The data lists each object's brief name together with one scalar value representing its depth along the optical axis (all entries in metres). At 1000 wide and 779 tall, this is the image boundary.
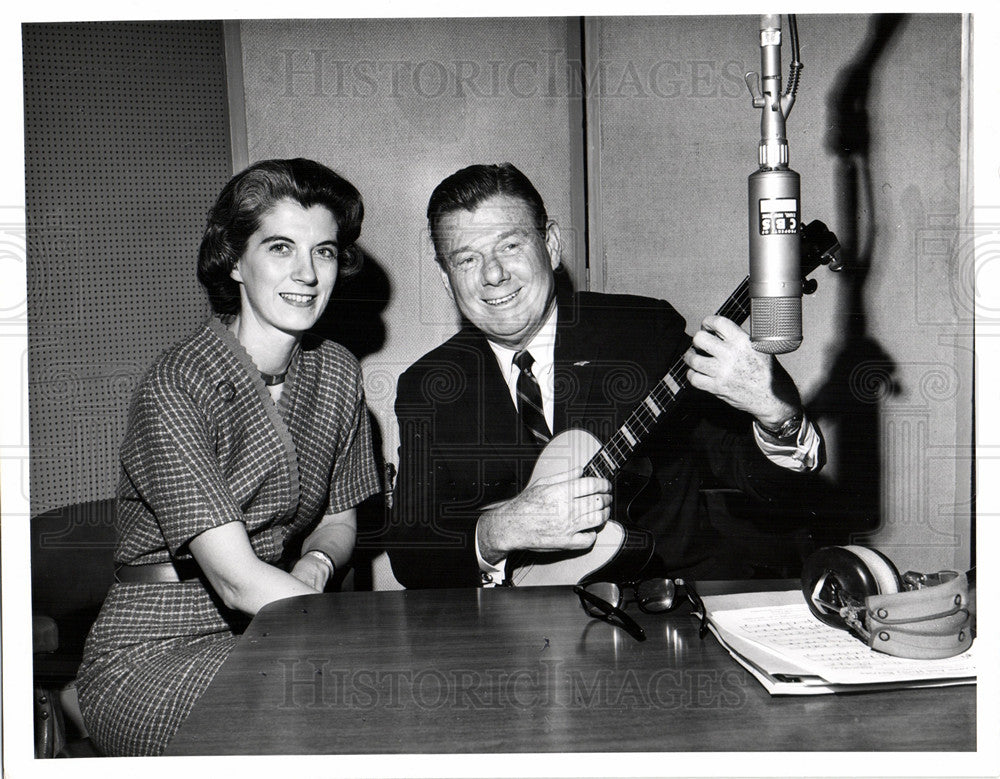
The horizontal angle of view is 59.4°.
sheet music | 1.09
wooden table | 1.02
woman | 1.61
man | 1.80
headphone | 1.16
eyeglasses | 1.30
